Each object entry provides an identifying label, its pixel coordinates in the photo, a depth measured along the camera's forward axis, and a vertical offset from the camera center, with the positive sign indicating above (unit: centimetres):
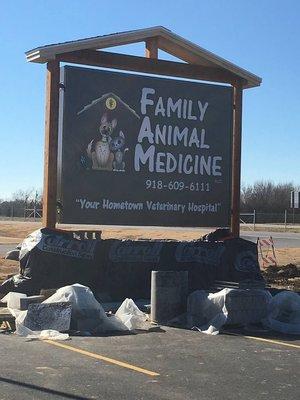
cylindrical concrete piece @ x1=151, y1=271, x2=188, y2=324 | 1035 -134
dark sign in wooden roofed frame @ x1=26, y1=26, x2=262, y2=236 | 1233 +311
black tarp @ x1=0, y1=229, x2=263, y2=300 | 1179 -99
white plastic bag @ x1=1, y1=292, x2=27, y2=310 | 1081 -159
